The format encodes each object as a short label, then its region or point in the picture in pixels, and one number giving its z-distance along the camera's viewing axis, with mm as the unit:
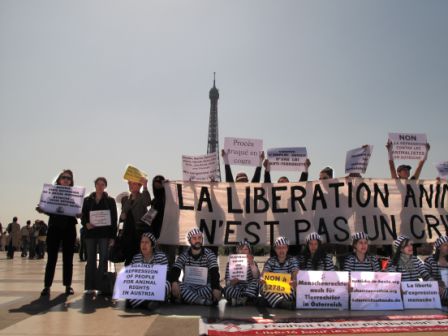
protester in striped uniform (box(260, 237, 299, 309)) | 6223
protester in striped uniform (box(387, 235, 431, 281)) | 6672
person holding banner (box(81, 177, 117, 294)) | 7508
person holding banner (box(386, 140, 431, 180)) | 8852
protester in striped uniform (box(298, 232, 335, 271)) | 6727
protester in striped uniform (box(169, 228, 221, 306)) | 6557
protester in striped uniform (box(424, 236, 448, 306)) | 6738
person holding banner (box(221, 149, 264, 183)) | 8812
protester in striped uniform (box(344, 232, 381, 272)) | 6680
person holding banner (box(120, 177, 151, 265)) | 7418
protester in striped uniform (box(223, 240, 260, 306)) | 6523
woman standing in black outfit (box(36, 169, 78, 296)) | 7430
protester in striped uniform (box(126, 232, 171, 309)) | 6629
